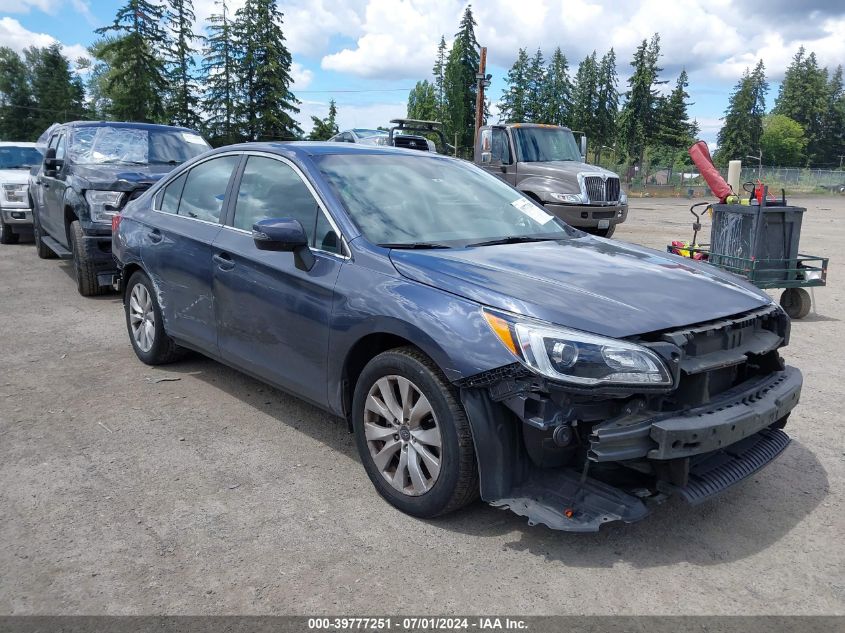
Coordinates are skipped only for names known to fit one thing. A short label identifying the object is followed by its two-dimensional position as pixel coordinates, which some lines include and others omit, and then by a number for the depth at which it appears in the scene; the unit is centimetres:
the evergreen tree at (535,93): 7869
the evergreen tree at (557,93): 7988
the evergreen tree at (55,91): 7275
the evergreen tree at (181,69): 4716
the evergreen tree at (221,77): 4941
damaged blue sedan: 284
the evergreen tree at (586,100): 8150
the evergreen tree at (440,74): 7519
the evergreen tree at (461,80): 7162
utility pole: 3262
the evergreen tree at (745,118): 9588
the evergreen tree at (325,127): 4909
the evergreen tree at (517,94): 7838
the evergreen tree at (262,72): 4922
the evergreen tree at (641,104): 7738
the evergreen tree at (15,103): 7600
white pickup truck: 1323
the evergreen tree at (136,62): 4425
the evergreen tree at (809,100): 10544
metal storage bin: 768
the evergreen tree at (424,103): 7775
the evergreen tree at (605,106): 8212
